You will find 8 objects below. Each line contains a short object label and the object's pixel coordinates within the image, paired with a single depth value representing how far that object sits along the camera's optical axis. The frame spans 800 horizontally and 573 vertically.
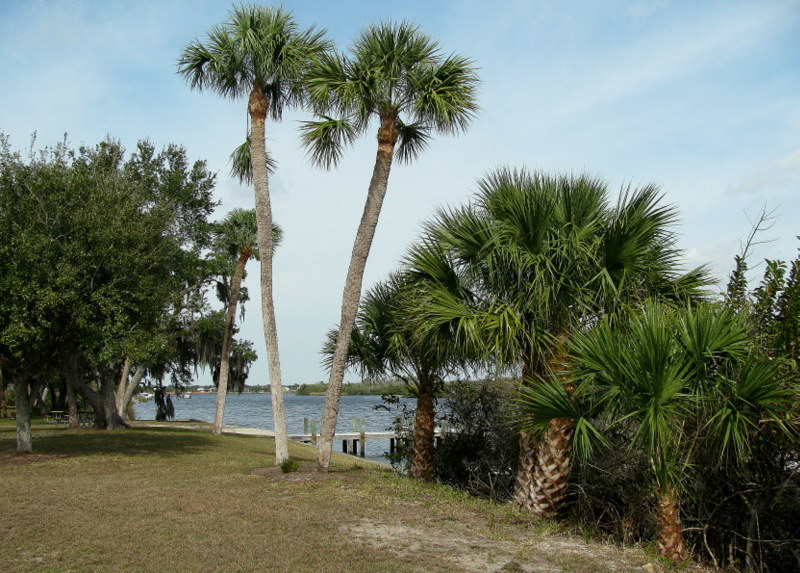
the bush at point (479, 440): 11.86
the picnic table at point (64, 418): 27.08
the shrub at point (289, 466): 12.62
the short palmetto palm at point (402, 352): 11.73
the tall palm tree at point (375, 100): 12.05
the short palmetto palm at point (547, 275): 9.32
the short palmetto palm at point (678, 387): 6.68
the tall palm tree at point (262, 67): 13.23
